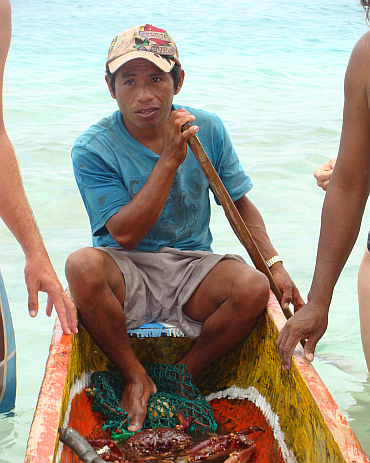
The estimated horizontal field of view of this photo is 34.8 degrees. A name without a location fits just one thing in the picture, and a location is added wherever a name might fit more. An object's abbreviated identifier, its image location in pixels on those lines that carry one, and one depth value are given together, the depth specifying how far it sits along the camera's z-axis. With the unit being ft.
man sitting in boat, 7.30
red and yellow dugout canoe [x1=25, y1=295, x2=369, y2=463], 5.15
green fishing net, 6.92
